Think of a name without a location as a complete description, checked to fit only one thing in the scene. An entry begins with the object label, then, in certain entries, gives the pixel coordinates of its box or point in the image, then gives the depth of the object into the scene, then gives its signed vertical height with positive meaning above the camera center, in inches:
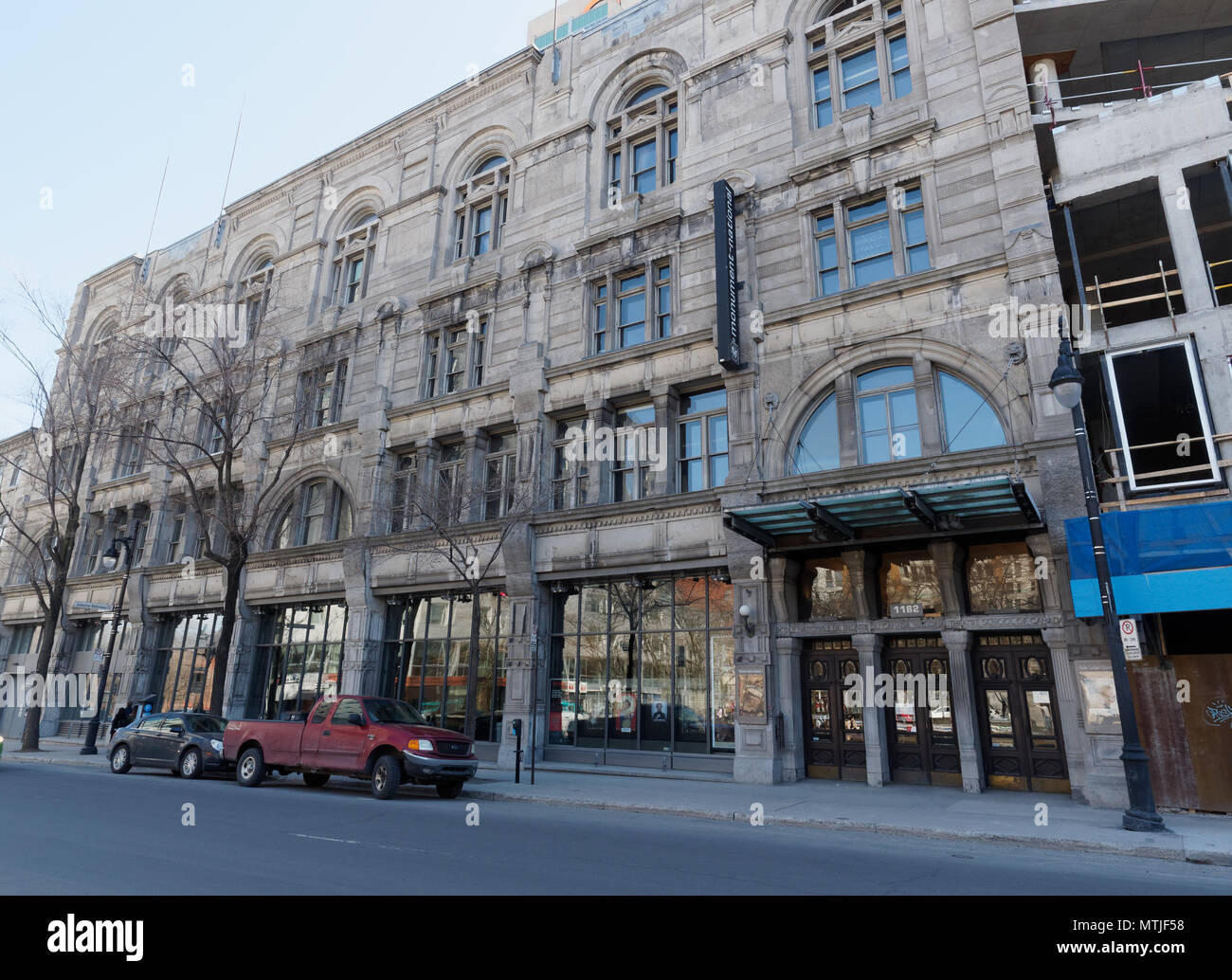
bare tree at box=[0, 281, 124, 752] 1069.1 +367.3
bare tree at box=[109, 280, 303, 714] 886.4 +406.8
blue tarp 460.4 +86.8
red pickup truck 540.7 -46.2
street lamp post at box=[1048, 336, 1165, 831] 410.9 +30.4
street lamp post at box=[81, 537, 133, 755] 988.6 +28.7
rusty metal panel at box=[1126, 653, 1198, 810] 482.6 -21.8
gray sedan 689.0 -56.3
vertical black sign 708.0 +392.8
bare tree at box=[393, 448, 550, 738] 733.9 +187.0
